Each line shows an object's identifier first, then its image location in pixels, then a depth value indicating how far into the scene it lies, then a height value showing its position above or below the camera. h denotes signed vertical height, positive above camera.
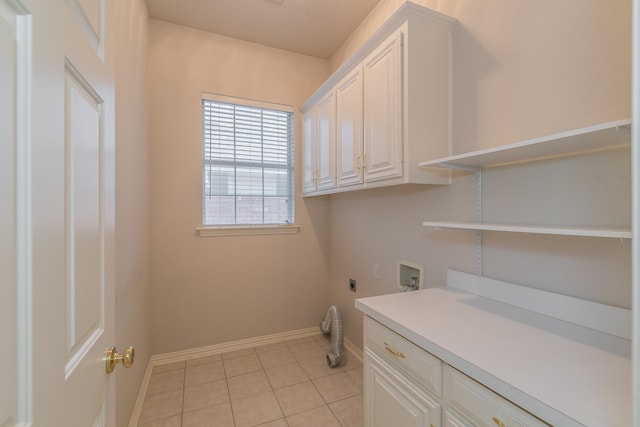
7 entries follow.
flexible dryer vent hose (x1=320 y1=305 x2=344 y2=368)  2.41 -1.08
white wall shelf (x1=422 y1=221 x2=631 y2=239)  0.76 -0.05
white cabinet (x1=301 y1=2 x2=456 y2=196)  1.52 +0.67
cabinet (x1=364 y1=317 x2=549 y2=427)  0.81 -0.62
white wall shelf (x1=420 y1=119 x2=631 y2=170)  0.85 +0.25
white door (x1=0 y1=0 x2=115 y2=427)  0.40 +0.01
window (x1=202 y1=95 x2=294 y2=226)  2.67 +0.49
